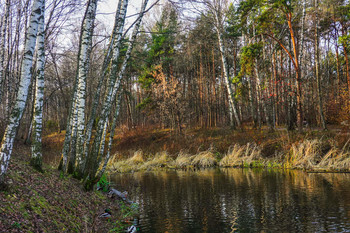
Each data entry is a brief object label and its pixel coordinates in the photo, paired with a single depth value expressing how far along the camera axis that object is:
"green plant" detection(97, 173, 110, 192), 8.68
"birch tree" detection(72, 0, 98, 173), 7.50
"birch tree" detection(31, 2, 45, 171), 6.73
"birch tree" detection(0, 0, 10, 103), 11.91
